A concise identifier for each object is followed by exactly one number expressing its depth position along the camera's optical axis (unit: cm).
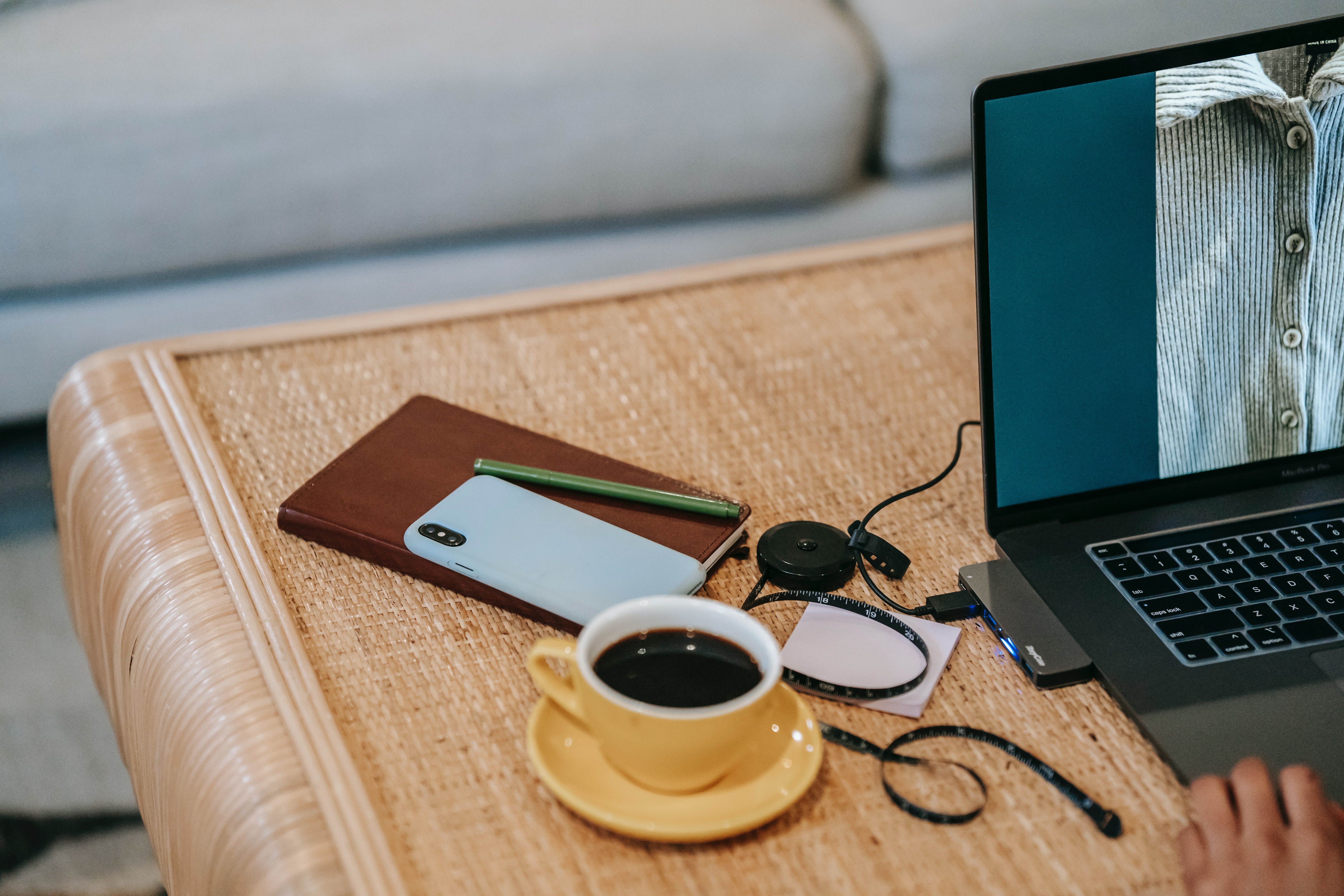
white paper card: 149
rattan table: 141
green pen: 158
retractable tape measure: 146
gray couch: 218
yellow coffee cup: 138
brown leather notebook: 156
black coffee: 141
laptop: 151
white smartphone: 151
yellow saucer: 140
